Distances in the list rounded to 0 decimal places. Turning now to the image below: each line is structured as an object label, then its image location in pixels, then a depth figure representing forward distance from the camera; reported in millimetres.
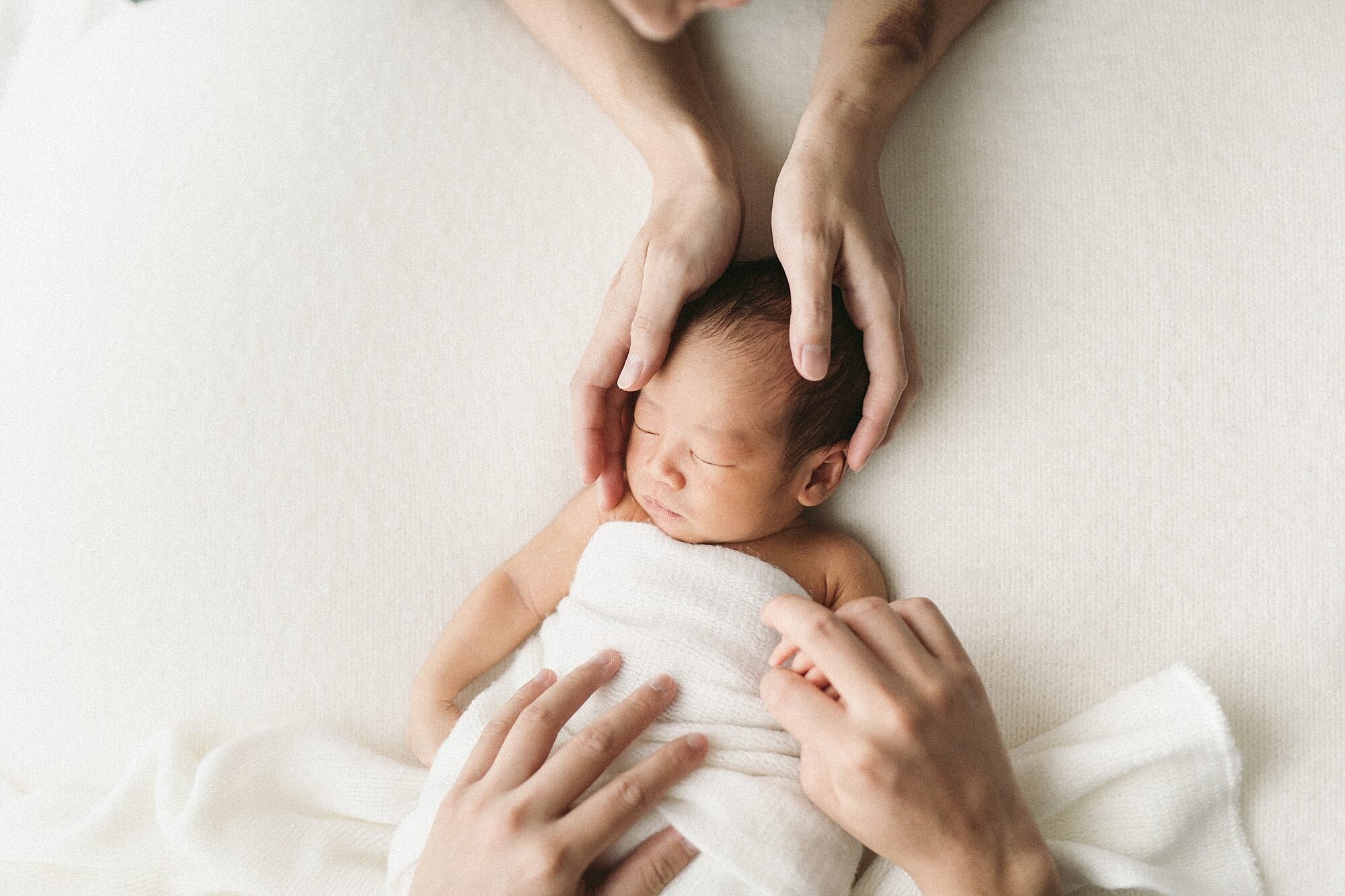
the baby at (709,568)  1017
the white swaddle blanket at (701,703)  964
